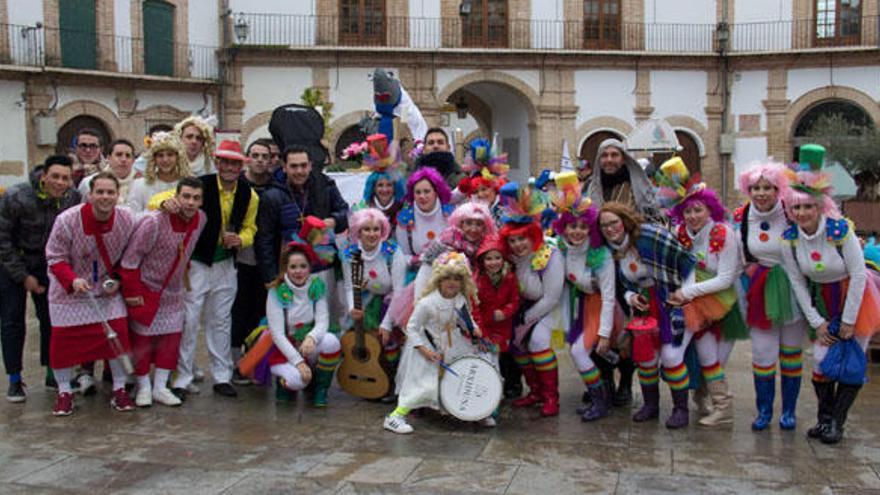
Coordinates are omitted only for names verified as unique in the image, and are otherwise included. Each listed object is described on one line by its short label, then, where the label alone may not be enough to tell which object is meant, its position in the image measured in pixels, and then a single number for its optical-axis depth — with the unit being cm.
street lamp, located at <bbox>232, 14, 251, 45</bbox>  2219
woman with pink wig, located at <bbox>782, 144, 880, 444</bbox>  518
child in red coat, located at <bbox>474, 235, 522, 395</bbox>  582
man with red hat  637
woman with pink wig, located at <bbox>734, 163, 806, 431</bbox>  538
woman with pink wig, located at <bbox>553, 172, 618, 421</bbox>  578
